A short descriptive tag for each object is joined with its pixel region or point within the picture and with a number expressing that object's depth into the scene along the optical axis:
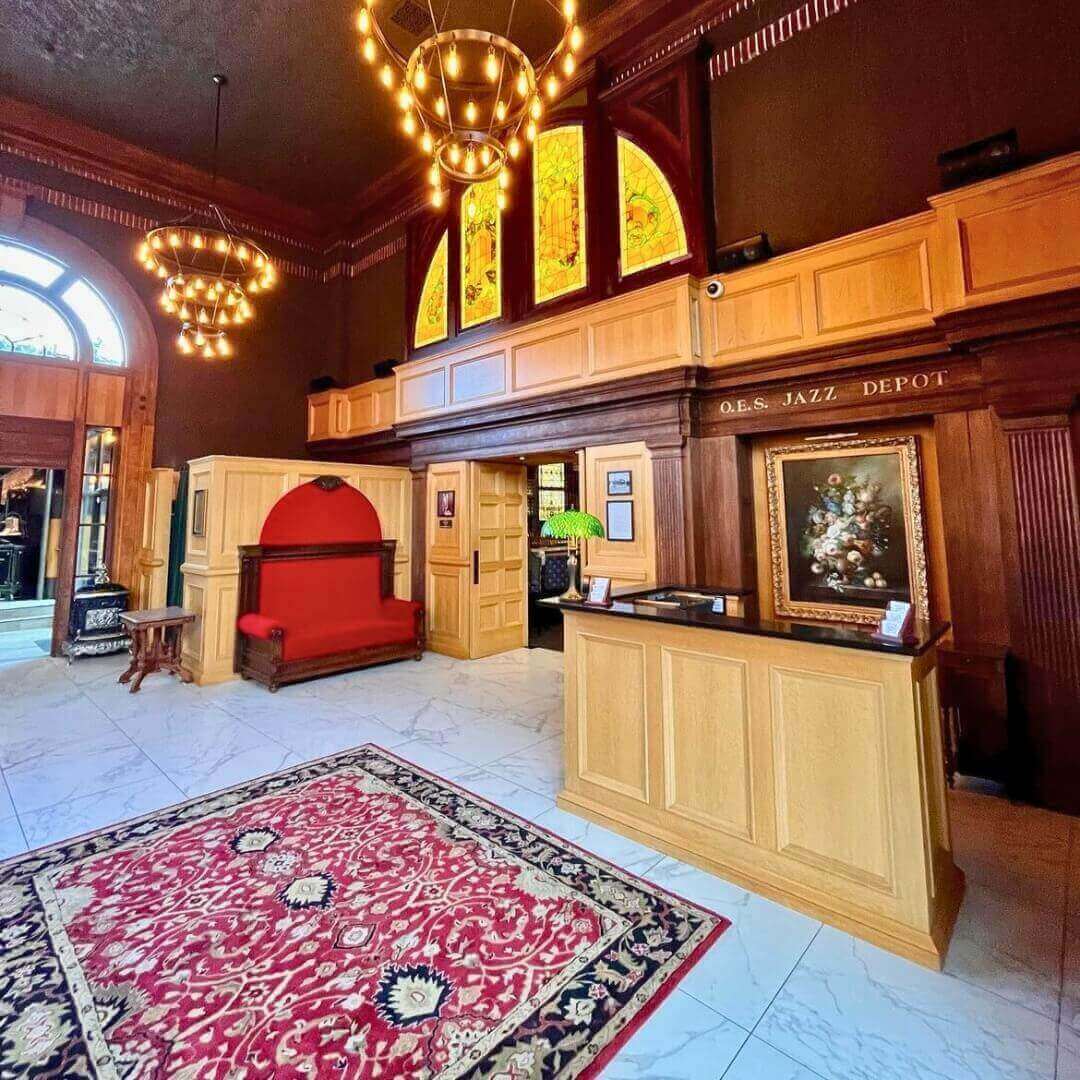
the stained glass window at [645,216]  4.80
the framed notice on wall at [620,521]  4.93
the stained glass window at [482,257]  6.15
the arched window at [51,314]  6.63
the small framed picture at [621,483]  4.96
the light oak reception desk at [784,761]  1.88
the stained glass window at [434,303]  6.92
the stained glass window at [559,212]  5.41
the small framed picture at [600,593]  2.79
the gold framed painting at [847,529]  3.79
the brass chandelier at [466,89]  2.92
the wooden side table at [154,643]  5.19
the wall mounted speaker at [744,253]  4.20
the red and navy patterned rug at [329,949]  1.51
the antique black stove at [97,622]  6.34
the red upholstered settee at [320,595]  5.25
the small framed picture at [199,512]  5.61
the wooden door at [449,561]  6.39
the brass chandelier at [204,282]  5.44
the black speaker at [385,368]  7.52
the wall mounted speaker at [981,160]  3.12
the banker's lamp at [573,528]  2.97
